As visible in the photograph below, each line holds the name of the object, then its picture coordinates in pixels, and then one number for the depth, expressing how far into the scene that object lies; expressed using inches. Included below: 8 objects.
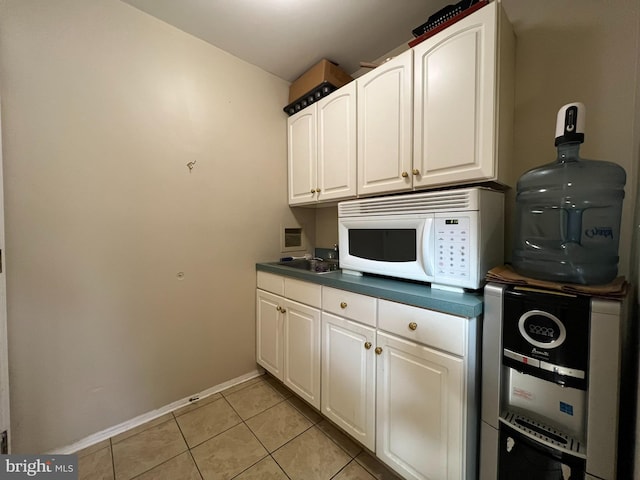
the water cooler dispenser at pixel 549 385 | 25.4
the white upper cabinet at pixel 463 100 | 38.9
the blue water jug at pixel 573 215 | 31.6
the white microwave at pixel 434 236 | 37.2
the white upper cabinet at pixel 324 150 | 60.2
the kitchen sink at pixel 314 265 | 65.7
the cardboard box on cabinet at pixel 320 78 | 66.9
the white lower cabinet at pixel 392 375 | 34.4
